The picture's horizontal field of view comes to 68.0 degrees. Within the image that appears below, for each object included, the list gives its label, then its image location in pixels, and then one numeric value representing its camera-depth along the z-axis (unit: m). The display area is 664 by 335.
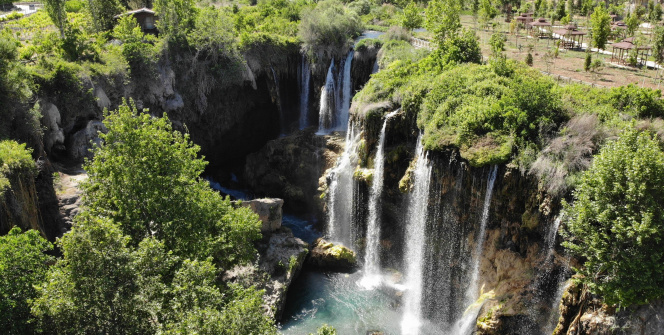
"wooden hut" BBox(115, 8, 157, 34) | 48.44
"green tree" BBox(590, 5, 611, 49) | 41.53
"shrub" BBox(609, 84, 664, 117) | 24.61
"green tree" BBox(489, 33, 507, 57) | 36.75
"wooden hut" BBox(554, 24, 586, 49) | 47.34
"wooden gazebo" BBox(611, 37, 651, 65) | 38.81
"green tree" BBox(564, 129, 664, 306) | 18.44
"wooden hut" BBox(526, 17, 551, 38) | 53.45
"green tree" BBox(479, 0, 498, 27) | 56.00
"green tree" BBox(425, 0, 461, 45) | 40.44
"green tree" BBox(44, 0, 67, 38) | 41.52
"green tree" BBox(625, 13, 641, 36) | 47.72
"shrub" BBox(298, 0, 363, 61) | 48.97
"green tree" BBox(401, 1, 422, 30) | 53.31
